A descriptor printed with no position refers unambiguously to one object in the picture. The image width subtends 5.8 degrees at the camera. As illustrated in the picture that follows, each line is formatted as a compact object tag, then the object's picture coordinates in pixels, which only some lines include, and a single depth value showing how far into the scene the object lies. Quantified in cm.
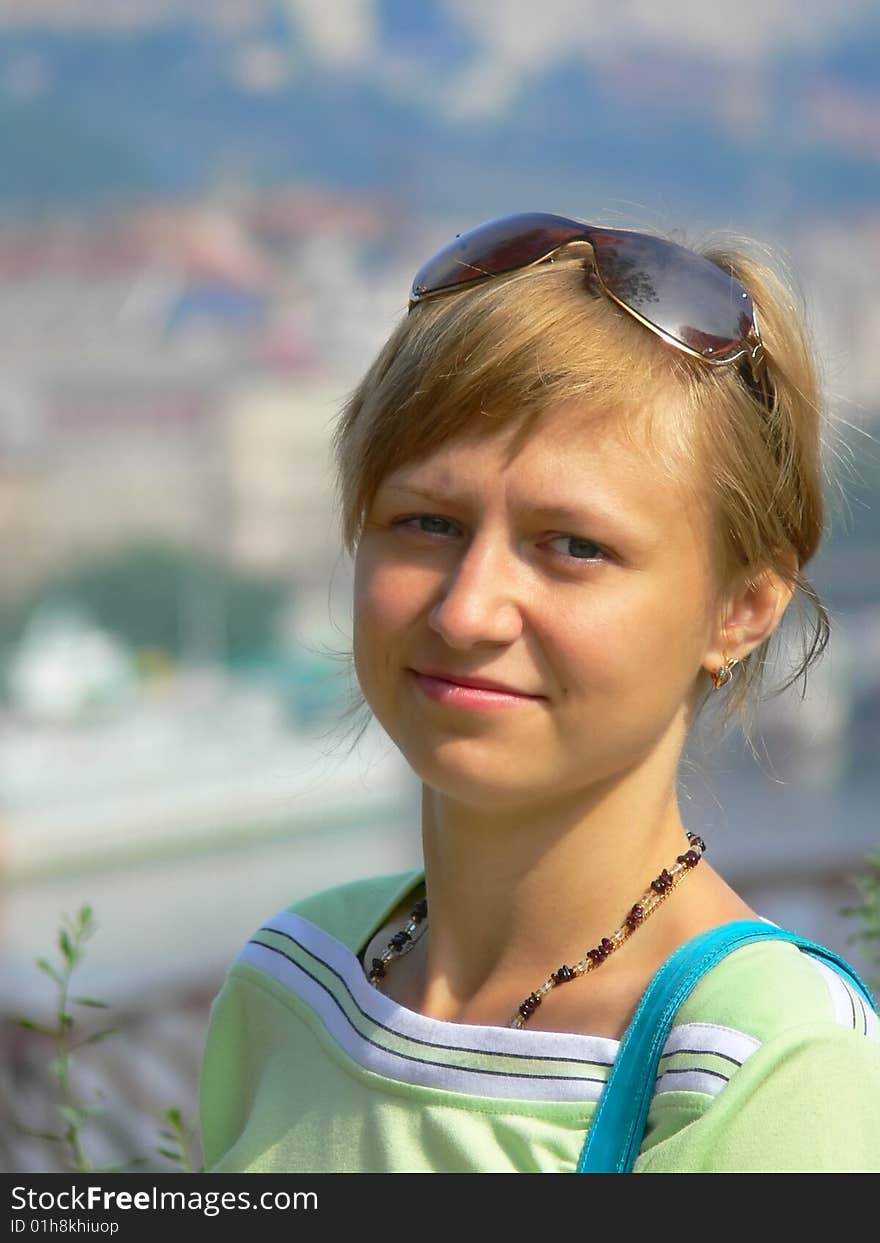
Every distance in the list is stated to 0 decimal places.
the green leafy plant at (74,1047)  340
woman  319
